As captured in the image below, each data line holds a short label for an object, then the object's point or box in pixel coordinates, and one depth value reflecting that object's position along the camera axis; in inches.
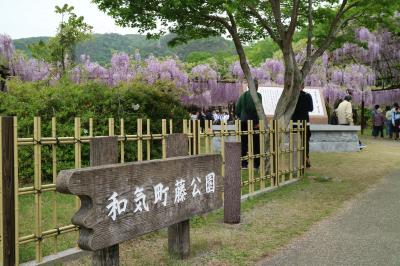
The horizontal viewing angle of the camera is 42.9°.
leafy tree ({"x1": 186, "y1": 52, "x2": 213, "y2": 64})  1977.1
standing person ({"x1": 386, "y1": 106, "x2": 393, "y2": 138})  896.3
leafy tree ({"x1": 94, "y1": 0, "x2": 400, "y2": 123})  353.1
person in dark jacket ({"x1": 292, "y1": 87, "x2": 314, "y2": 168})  434.0
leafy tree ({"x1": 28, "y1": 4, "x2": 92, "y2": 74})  786.2
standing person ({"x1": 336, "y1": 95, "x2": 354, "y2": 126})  594.5
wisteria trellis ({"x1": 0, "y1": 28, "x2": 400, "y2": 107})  943.7
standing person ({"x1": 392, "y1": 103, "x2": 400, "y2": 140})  850.8
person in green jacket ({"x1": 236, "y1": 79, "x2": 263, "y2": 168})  402.9
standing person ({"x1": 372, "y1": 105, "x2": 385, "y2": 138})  884.8
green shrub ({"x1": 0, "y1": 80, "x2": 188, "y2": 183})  332.5
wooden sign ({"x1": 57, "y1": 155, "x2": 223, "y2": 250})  130.6
